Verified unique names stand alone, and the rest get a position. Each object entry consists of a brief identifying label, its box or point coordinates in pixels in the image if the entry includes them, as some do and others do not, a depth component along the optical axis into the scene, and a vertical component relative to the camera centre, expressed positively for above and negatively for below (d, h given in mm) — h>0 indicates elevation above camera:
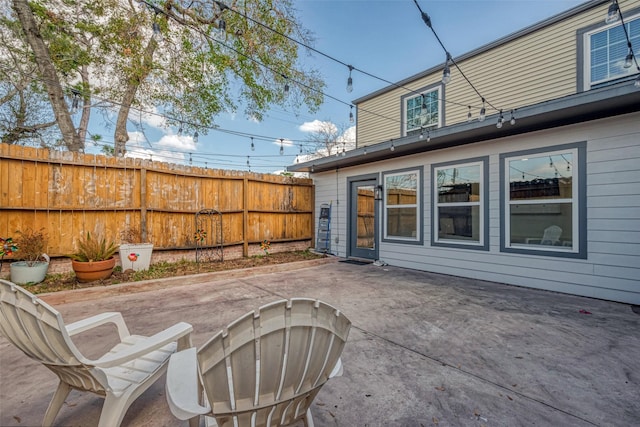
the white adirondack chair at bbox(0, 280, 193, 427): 1248 -687
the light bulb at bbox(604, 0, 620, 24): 2730 +2077
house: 3787 +769
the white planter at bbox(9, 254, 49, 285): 4039 -874
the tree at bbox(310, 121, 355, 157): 17016 +4883
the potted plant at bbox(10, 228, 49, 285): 4051 -721
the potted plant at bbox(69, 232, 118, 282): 4270 -751
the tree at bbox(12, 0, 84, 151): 6473 +3542
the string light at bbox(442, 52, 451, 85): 3647 +1845
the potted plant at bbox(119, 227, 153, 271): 4863 -664
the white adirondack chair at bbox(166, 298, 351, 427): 939 -561
